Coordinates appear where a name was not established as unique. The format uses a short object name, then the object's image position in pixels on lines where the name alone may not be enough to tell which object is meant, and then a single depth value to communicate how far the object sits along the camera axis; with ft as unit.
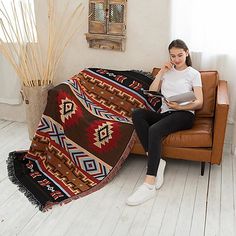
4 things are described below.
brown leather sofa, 7.77
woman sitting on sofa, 7.78
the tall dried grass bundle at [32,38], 10.09
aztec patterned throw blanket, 8.08
